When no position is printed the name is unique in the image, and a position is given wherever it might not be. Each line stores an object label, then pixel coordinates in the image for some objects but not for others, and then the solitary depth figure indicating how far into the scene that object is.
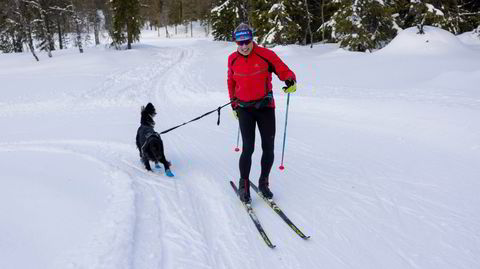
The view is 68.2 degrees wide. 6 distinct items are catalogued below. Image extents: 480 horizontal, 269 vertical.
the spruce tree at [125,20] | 37.53
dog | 5.86
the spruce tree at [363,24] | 19.83
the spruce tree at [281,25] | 24.77
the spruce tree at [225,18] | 39.28
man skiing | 4.42
